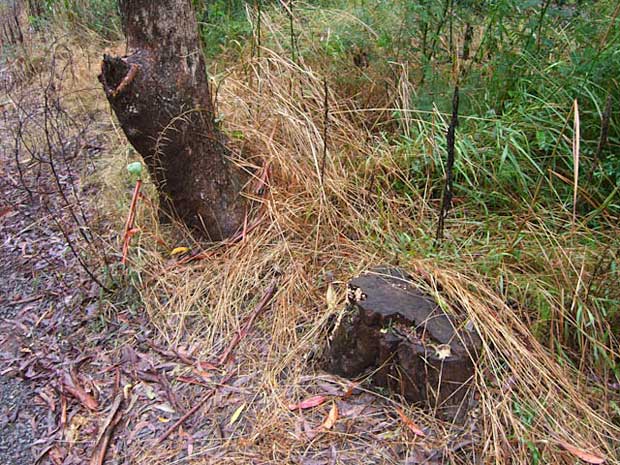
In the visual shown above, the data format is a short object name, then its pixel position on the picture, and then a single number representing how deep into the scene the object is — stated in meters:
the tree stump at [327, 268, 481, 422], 2.01
